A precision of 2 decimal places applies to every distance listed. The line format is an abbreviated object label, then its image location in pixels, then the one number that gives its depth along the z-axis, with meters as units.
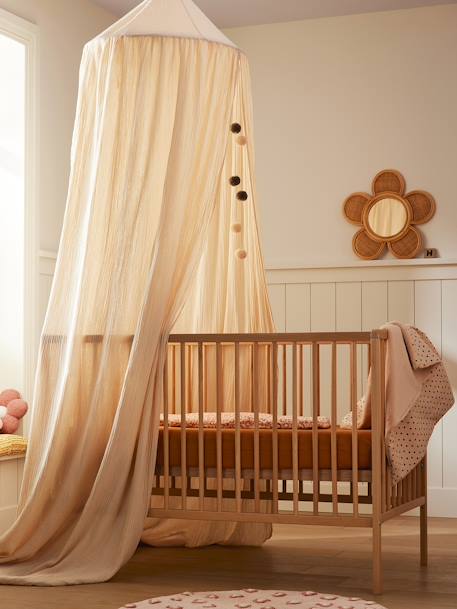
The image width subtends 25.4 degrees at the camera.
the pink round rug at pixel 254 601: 2.80
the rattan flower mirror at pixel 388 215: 4.79
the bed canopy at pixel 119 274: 3.22
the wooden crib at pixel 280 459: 3.11
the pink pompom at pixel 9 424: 4.14
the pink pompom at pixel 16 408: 4.16
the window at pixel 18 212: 4.31
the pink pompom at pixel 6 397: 4.21
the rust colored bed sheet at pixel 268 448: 3.17
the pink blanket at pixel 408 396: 3.16
